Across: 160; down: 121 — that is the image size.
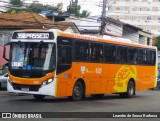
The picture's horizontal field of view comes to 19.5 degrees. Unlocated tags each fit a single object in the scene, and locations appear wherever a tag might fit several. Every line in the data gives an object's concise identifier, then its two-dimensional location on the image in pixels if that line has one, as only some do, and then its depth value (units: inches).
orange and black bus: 741.3
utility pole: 1531.7
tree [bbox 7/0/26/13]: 2688.5
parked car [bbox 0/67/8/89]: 1129.1
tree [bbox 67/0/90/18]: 2711.4
